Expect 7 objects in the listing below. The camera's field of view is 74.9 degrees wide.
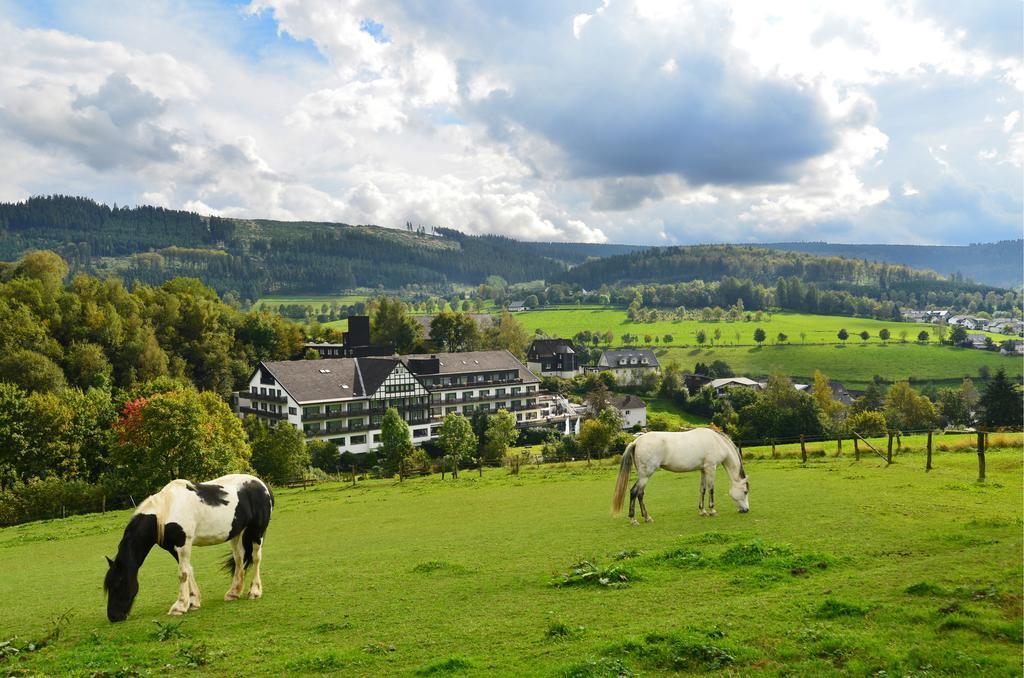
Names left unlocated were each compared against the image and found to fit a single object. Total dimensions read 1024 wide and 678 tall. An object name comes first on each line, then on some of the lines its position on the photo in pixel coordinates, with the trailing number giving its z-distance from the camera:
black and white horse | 12.36
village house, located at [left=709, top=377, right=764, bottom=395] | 107.14
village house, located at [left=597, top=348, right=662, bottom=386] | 129.75
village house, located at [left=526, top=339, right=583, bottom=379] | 136.00
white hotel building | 73.38
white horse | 18.95
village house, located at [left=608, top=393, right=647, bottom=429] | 97.75
